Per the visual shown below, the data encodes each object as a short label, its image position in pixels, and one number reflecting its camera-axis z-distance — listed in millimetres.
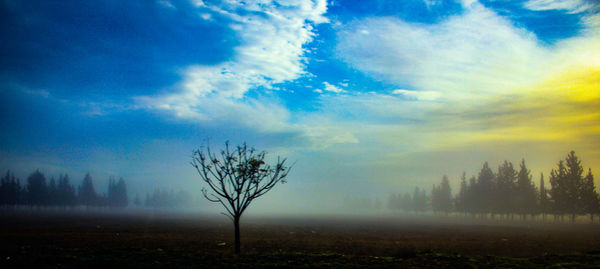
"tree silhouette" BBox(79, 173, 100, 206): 160250
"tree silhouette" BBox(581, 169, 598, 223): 78312
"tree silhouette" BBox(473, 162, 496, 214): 97750
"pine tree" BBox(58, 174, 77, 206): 145750
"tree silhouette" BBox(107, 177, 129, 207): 174750
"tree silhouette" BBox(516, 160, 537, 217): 91875
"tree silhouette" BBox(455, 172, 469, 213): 114875
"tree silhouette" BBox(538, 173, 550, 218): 88550
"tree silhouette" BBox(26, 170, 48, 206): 131500
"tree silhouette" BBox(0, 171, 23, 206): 124488
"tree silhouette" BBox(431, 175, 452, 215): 137875
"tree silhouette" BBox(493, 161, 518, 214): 93000
